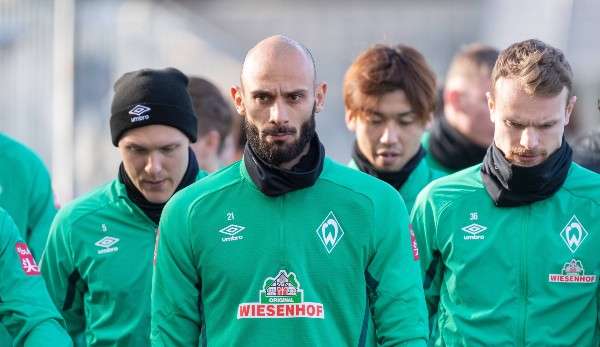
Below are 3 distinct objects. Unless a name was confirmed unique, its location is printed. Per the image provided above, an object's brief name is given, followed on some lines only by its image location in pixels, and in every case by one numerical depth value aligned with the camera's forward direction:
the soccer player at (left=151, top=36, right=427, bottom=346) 11.17
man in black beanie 13.49
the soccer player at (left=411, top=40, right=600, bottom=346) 12.21
